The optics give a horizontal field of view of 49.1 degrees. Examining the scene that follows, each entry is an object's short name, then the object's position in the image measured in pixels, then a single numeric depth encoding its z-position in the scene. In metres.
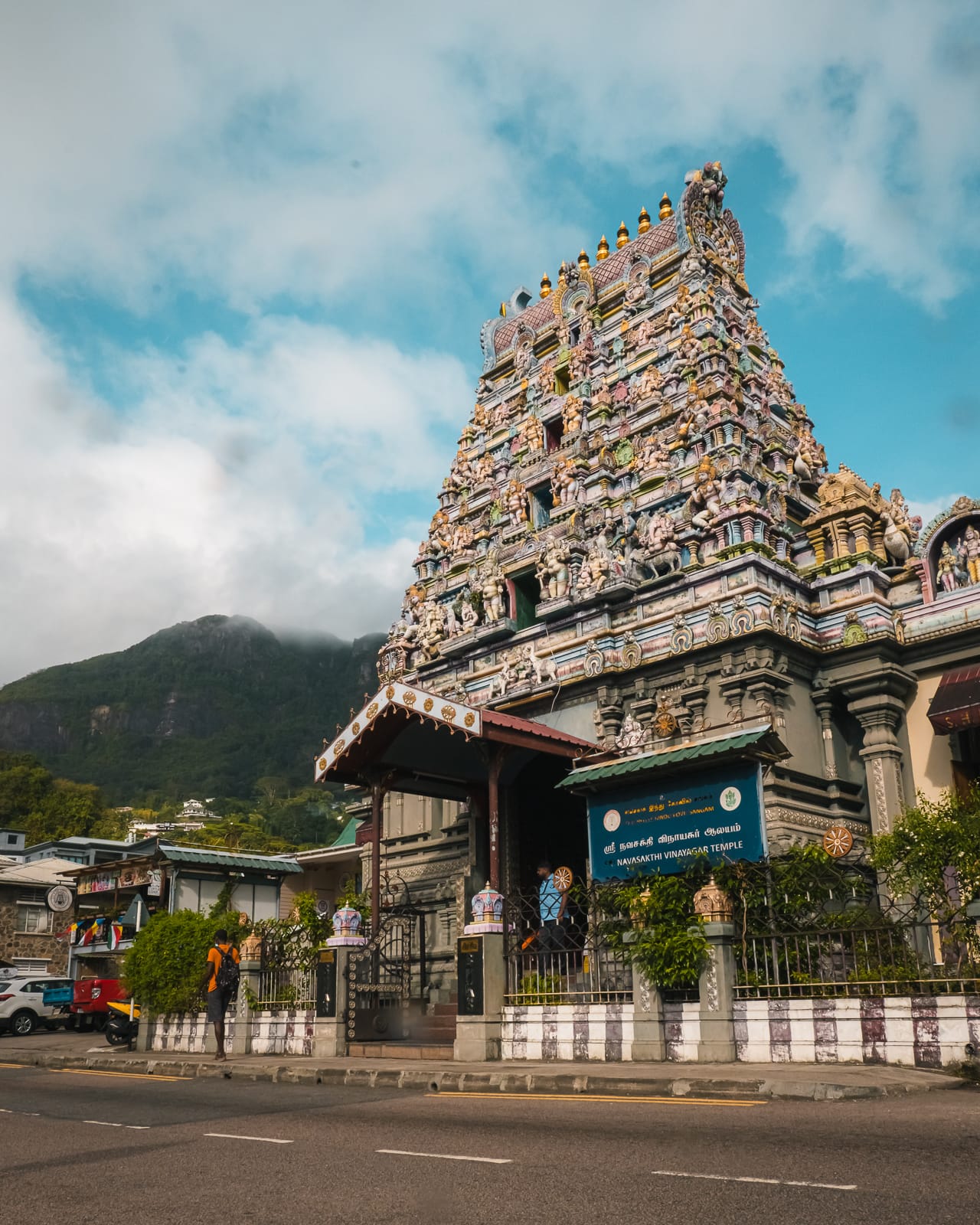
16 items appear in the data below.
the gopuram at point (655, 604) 21.16
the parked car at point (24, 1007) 31.61
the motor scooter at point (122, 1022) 23.30
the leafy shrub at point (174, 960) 21.22
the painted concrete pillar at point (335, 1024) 17.83
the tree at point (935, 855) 13.28
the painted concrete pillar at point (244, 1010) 19.72
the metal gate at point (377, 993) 18.30
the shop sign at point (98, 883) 36.09
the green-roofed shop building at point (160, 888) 33.53
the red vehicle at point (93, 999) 31.62
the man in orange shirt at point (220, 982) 19.02
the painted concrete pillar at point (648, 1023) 14.15
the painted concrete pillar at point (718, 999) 13.66
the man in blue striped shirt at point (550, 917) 16.08
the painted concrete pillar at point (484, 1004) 15.78
